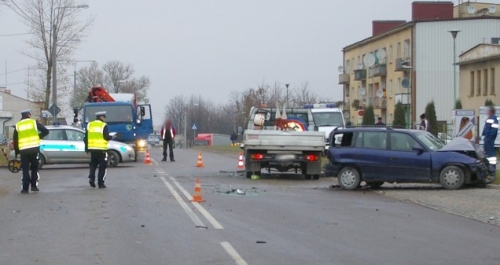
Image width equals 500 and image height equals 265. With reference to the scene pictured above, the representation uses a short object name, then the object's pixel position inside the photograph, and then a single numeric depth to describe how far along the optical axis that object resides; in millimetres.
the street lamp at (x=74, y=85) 63212
